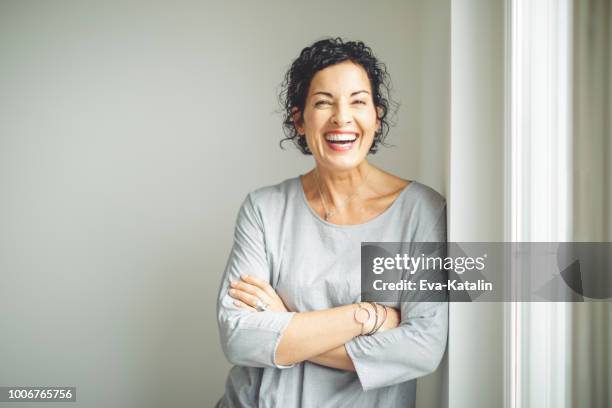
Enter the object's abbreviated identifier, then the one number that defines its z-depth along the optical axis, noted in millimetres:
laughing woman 1271
